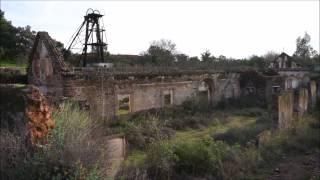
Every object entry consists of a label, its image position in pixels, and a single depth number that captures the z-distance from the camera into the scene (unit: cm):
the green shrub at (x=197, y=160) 780
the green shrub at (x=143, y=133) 958
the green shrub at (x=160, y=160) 722
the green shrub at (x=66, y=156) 495
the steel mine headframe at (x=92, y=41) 1951
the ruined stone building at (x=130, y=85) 1256
